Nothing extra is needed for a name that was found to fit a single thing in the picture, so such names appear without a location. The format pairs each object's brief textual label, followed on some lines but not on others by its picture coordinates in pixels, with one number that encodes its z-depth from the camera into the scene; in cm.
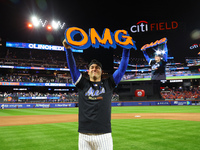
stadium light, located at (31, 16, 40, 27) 5582
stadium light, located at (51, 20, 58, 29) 5776
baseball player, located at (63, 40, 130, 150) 276
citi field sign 5437
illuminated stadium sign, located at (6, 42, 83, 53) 5612
